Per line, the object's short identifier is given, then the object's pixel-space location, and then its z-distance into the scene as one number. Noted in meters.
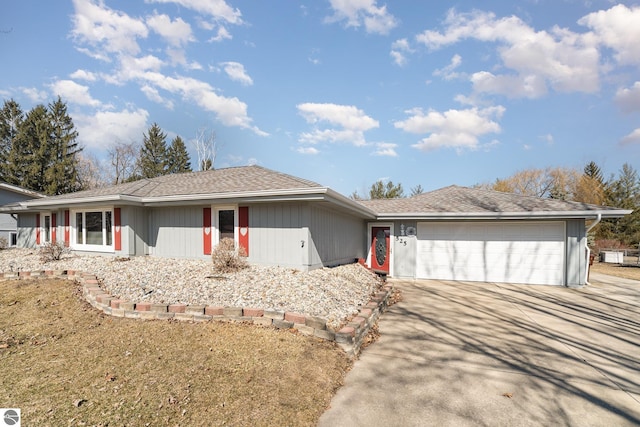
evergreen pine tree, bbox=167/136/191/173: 36.03
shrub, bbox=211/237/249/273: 6.95
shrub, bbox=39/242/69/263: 8.82
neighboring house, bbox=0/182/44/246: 16.86
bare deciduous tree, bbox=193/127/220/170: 26.22
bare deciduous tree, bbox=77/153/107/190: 29.17
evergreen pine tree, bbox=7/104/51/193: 24.75
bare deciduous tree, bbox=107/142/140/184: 30.94
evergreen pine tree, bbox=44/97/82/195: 24.97
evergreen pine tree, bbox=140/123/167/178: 34.59
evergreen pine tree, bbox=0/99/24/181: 25.75
